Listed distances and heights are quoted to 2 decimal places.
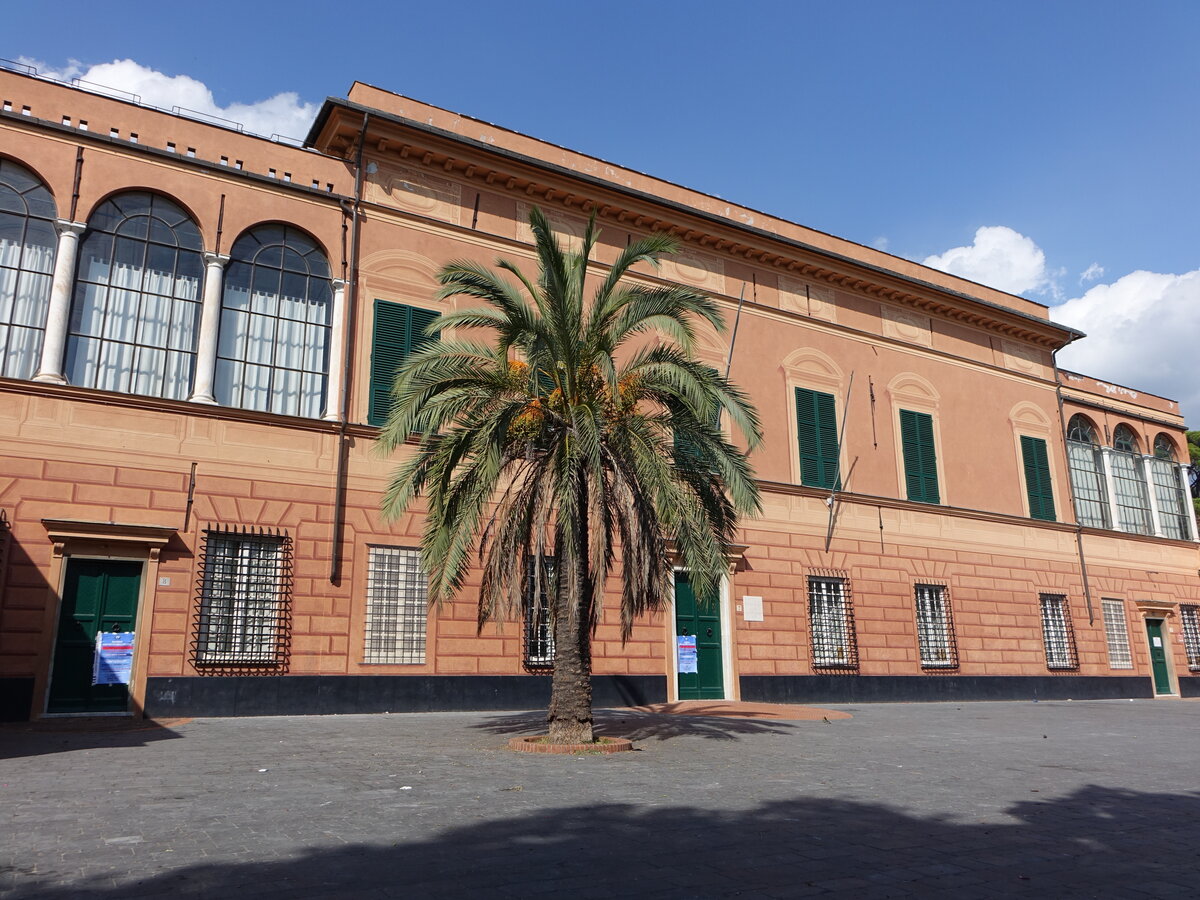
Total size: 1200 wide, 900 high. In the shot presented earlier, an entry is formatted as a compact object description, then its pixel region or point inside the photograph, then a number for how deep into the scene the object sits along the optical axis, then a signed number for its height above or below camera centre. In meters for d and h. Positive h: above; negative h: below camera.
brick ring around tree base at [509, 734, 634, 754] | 11.10 -1.05
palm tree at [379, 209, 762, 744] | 11.62 +2.66
